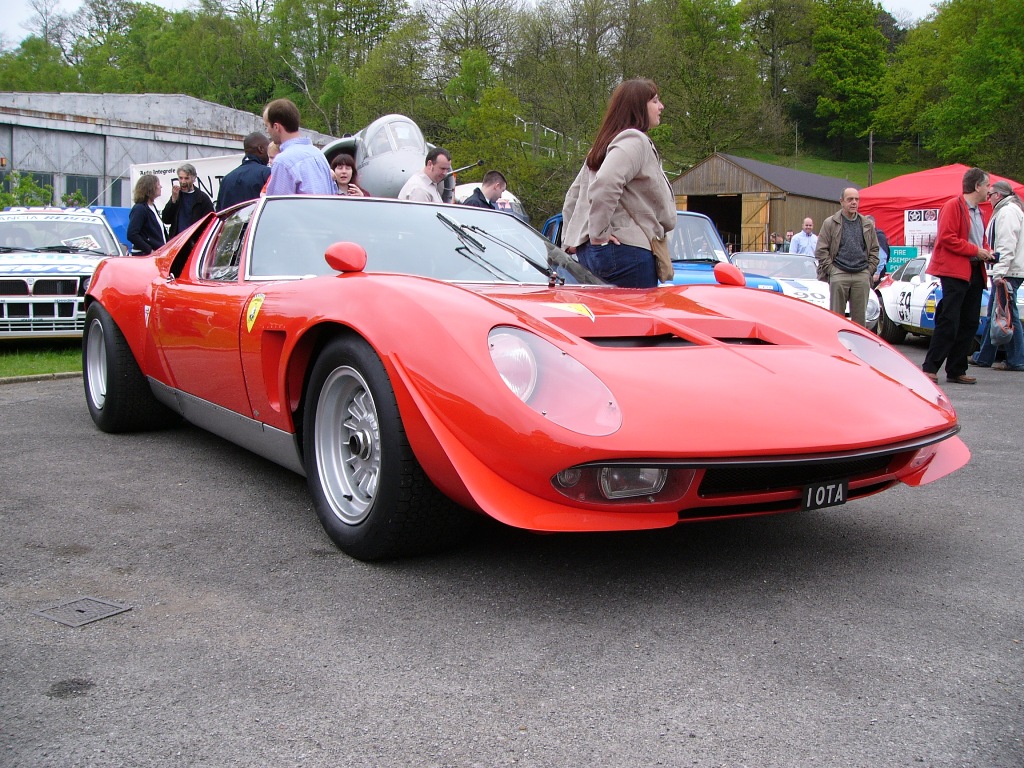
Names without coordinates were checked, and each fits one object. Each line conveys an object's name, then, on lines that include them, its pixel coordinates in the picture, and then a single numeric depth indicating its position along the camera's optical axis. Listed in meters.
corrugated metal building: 30.25
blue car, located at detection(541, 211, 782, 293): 8.55
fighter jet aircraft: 15.56
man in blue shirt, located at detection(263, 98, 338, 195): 5.05
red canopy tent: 23.62
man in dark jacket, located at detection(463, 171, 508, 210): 8.84
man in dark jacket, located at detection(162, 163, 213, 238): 7.80
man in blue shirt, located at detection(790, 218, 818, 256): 14.98
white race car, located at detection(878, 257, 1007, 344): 10.58
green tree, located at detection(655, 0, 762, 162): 44.19
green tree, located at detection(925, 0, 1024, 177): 44.62
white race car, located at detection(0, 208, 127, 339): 7.87
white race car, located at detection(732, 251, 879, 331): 11.85
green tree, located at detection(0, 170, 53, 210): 19.42
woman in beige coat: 4.40
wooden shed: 37.34
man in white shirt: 6.52
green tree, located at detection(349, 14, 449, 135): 34.91
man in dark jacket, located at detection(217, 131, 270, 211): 6.12
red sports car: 2.30
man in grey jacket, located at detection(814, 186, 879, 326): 8.88
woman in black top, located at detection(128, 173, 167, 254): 8.41
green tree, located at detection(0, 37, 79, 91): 59.06
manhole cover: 2.30
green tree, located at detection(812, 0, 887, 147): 69.94
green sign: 21.42
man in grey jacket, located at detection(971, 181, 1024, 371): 8.06
